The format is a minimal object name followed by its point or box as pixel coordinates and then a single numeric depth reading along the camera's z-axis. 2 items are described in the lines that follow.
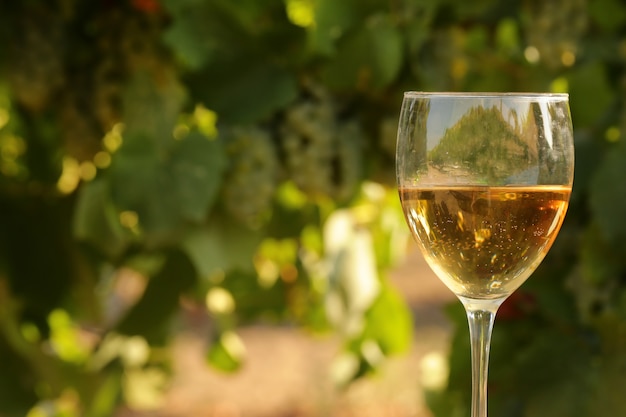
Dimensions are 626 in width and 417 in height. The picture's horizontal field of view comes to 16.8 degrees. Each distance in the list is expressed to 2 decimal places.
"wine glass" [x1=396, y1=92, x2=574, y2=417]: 0.83
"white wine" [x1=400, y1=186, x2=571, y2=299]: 0.84
